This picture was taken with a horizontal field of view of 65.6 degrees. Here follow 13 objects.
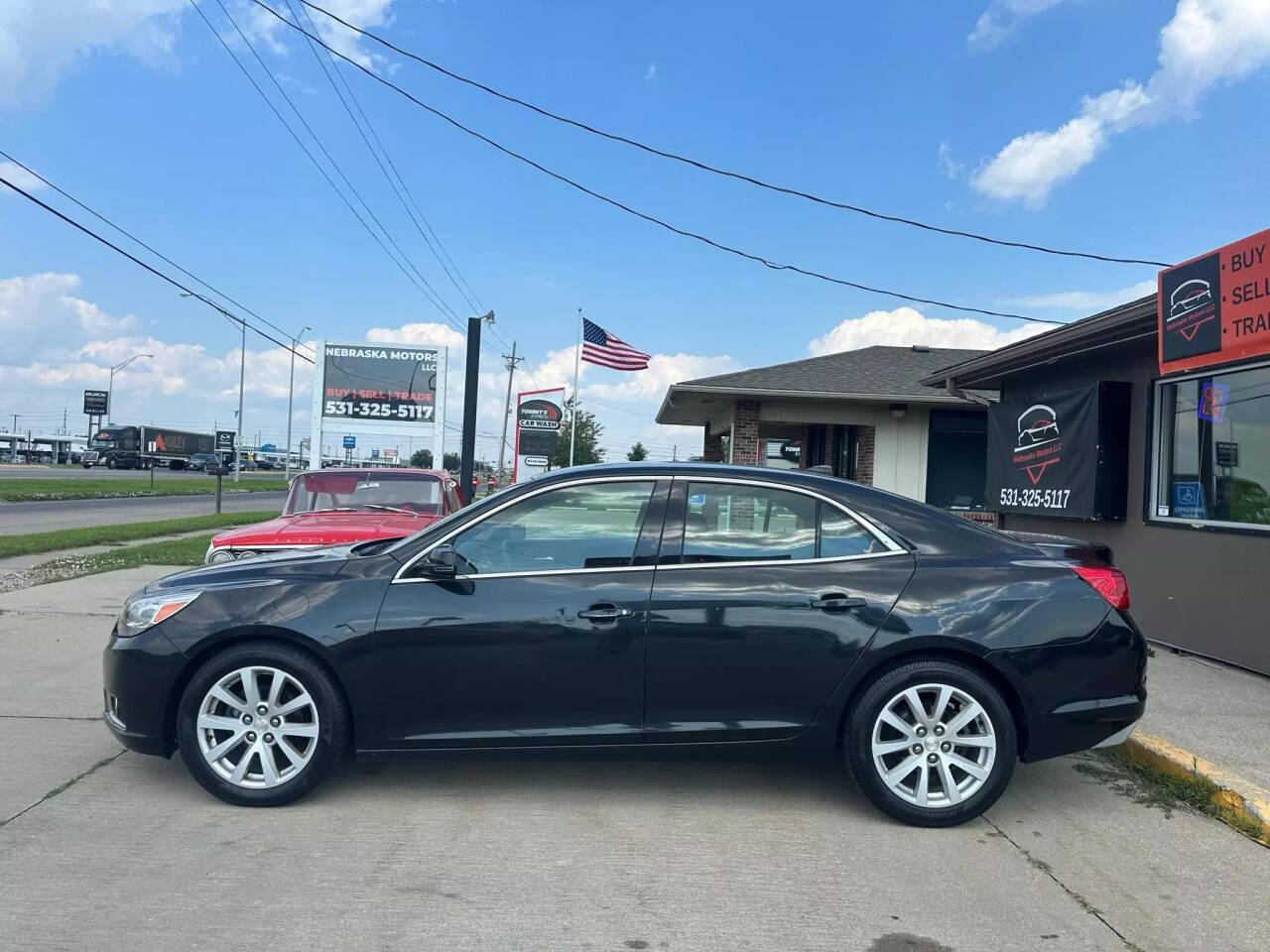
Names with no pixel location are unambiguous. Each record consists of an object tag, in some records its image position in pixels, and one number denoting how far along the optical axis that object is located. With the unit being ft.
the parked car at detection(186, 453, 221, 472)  284.39
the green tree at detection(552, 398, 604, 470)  169.78
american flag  79.97
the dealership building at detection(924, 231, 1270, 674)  23.27
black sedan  14.30
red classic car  24.90
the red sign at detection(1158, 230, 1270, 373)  21.83
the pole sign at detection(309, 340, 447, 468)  70.49
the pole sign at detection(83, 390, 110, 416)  274.16
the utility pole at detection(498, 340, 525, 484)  174.58
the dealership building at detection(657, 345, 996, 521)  56.08
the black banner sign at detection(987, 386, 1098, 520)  29.27
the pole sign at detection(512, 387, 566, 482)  66.85
